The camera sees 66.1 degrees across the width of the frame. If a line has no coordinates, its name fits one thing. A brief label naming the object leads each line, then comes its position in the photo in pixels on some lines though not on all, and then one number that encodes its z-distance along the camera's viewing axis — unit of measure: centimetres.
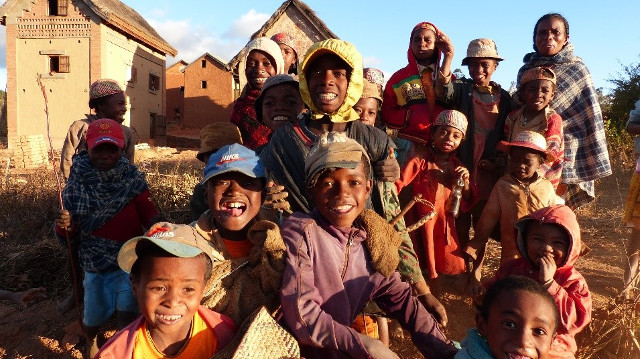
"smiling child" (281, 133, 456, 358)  197
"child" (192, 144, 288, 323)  213
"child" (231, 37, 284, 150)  364
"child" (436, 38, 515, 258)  357
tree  1495
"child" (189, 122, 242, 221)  314
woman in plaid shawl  365
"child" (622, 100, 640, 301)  395
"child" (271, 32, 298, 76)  435
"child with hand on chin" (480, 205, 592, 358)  227
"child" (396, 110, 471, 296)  329
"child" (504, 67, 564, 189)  334
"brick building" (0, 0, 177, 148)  1736
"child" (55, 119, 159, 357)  301
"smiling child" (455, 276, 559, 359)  184
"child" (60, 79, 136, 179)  425
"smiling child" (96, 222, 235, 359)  192
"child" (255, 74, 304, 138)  311
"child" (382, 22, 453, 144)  371
